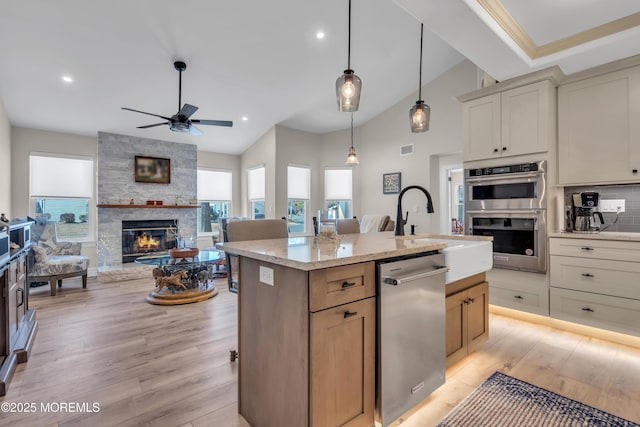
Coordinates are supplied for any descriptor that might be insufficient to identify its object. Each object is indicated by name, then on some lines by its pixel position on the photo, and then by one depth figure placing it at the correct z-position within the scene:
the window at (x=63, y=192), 5.30
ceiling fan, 3.85
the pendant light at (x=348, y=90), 2.00
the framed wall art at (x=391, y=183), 5.82
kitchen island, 1.23
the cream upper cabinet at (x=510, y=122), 3.00
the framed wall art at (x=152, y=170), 6.06
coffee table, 3.86
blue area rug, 1.67
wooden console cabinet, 2.12
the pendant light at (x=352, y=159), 5.29
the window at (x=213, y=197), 7.14
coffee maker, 2.93
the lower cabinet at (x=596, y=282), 2.53
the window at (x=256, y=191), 6.93
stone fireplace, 5.70
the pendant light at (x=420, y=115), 2.50
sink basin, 1.87
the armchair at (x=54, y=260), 4.12
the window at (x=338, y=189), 6.77
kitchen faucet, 2.28
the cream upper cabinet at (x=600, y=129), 2.69
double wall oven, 3.01
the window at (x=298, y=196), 6.58
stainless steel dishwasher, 1.45
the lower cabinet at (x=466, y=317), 1.98
